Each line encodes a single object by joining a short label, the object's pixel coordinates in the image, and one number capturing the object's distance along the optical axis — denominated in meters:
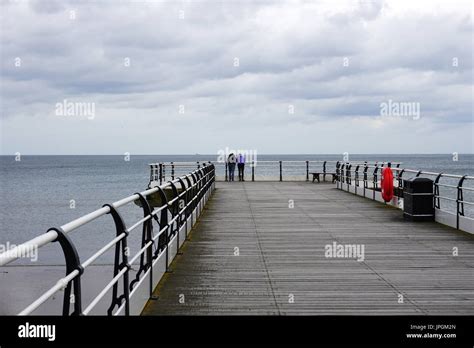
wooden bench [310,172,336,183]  38.44
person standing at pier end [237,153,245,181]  40.64
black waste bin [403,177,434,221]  15.83
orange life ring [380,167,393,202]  20.01
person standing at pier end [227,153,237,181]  40.06
